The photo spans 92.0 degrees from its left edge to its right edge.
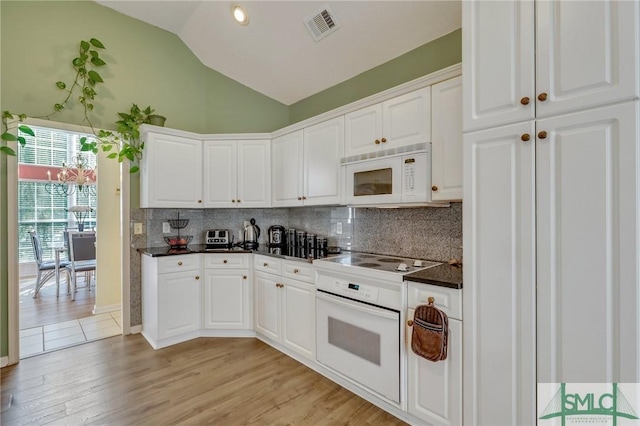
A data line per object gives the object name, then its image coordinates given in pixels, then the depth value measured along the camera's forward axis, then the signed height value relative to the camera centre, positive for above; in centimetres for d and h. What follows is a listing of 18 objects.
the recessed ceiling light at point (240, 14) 286 +187
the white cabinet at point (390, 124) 214 +68
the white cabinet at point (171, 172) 311 +43
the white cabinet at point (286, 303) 255 -81
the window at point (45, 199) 595 +30
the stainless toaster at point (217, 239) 350 -29
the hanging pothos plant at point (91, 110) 290 +102
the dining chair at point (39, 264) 470 -78
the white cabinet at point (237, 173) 342 +45
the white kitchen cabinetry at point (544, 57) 118 +67
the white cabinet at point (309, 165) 272 +46
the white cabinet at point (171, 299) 296 -85
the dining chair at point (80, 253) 457 -60
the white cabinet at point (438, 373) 165 -90
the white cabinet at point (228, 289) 317 -78
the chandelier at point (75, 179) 578 +65
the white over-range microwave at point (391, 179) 211 +26
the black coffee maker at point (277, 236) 356 -26
